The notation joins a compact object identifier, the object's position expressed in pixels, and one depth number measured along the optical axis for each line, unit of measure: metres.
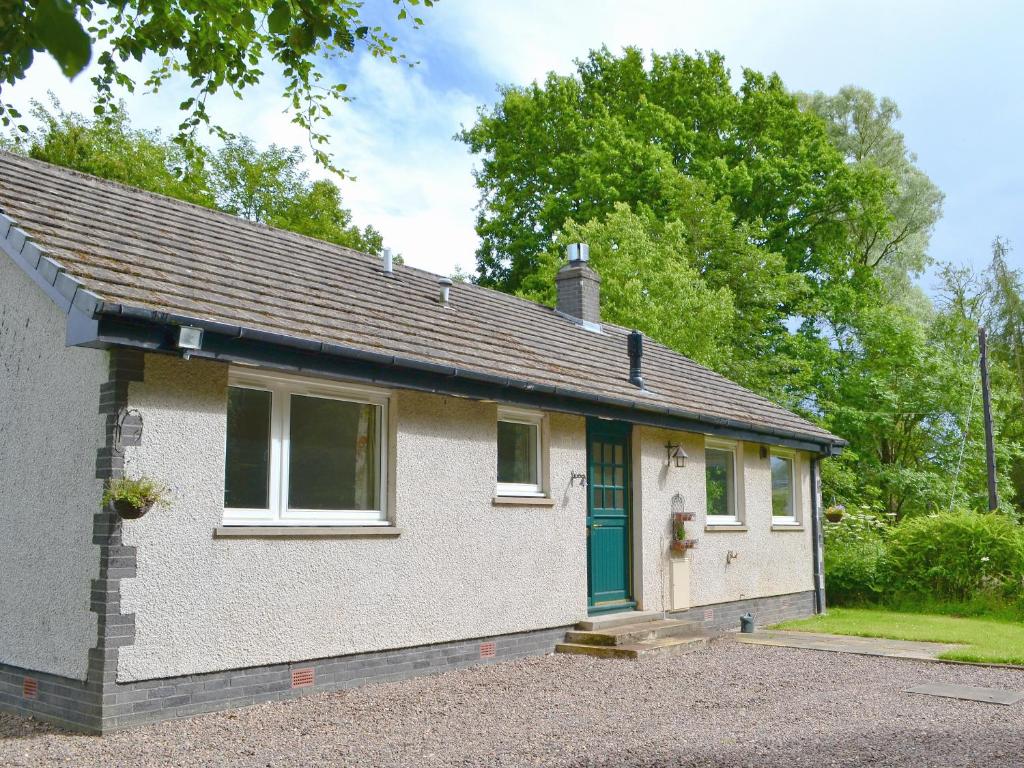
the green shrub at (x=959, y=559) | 16.81
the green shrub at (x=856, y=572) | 17.66
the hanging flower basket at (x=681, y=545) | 12.95
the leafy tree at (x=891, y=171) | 35.00
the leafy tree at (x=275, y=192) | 34.88
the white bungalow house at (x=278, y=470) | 7.17
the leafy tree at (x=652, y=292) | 22.48
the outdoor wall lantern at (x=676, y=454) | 13.18
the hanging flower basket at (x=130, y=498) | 6.77
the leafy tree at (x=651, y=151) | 30.33
